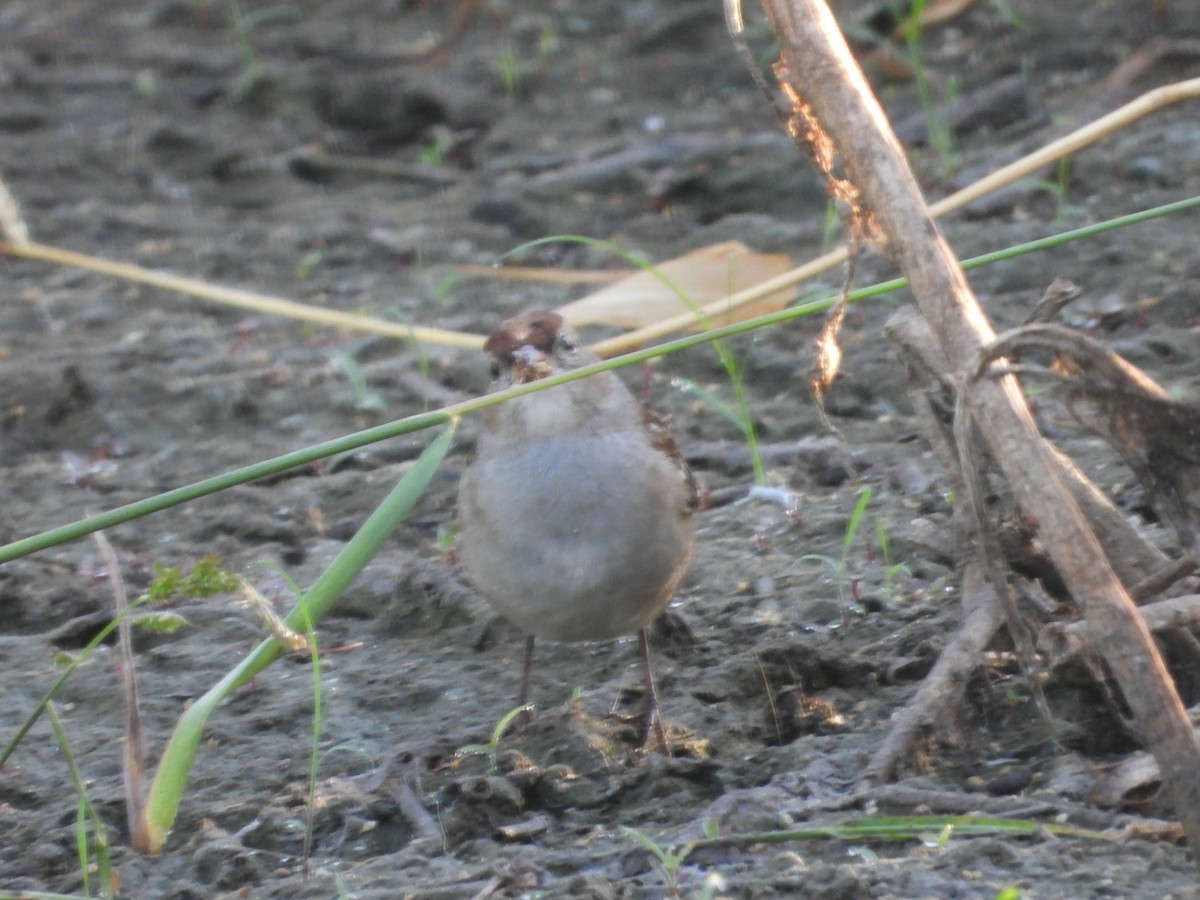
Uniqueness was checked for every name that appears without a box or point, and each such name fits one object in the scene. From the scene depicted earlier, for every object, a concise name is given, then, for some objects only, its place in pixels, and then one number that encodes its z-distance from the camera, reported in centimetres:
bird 721
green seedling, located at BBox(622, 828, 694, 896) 523
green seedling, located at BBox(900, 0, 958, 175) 1217
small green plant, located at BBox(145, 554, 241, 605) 610
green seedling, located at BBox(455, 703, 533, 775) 674
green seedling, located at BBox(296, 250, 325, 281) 1309
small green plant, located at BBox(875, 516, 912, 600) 771
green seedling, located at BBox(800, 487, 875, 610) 745
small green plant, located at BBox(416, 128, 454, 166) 1491
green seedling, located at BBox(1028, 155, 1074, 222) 1117
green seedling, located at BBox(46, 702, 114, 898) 537
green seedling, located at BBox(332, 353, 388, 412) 1039
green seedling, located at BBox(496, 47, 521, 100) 1579
